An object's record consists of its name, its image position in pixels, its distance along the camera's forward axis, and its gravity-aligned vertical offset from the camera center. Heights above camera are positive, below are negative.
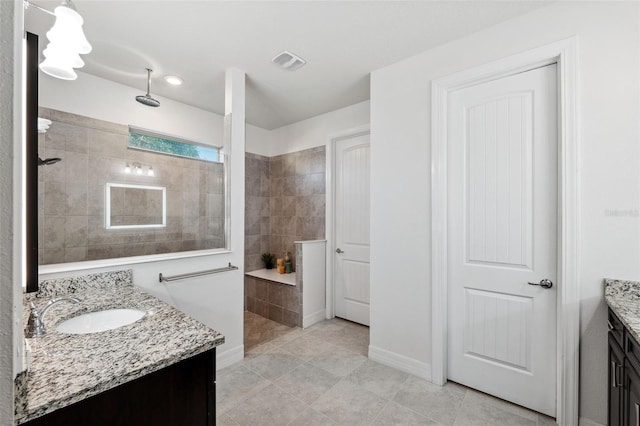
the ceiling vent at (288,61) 2.21 +1.27
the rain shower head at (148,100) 2.46 +1.03
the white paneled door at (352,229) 3.22 -0.19
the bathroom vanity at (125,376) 0.73 -0.47
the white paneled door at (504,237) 1.73 -0.16
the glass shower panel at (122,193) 2.09 +0.18
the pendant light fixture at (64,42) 1.18 +0.75
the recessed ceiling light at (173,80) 2.58 +1.28
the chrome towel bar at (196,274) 2.09 -0.50
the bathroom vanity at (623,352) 1.12 -0.63
